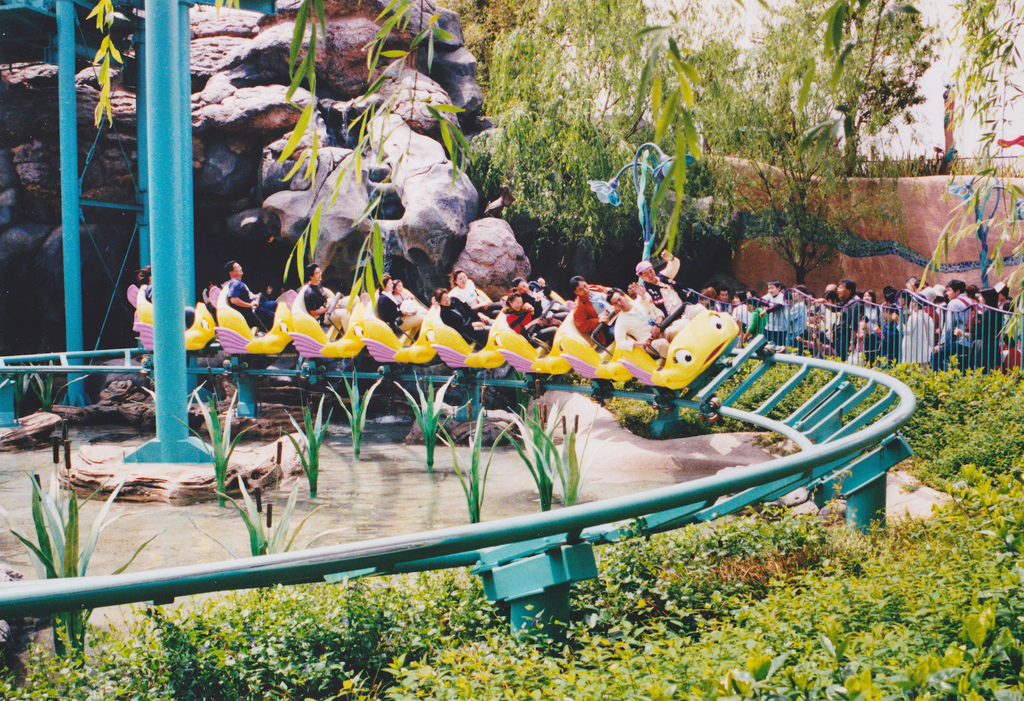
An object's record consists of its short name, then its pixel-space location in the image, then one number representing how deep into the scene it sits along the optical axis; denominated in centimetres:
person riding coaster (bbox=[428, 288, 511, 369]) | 978
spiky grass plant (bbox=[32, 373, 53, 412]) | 1061
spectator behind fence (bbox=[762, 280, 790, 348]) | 1162
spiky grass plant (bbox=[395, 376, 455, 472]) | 757
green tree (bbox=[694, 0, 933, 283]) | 1666
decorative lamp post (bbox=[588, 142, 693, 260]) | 1127
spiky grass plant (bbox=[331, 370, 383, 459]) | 802
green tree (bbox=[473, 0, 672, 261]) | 1540
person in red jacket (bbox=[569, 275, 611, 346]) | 873
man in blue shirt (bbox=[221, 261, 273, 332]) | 1080
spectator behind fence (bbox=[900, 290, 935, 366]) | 1045
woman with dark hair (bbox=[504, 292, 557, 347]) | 966
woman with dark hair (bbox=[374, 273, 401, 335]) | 1041
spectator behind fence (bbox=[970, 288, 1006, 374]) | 992
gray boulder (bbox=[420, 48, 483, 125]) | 1683
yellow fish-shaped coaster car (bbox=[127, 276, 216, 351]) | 1084
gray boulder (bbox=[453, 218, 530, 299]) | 1309
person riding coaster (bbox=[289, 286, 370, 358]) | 1035
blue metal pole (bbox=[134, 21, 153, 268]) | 1288
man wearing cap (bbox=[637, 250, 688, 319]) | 906
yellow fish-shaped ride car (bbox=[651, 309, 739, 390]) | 779
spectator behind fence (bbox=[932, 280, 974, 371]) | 1003
